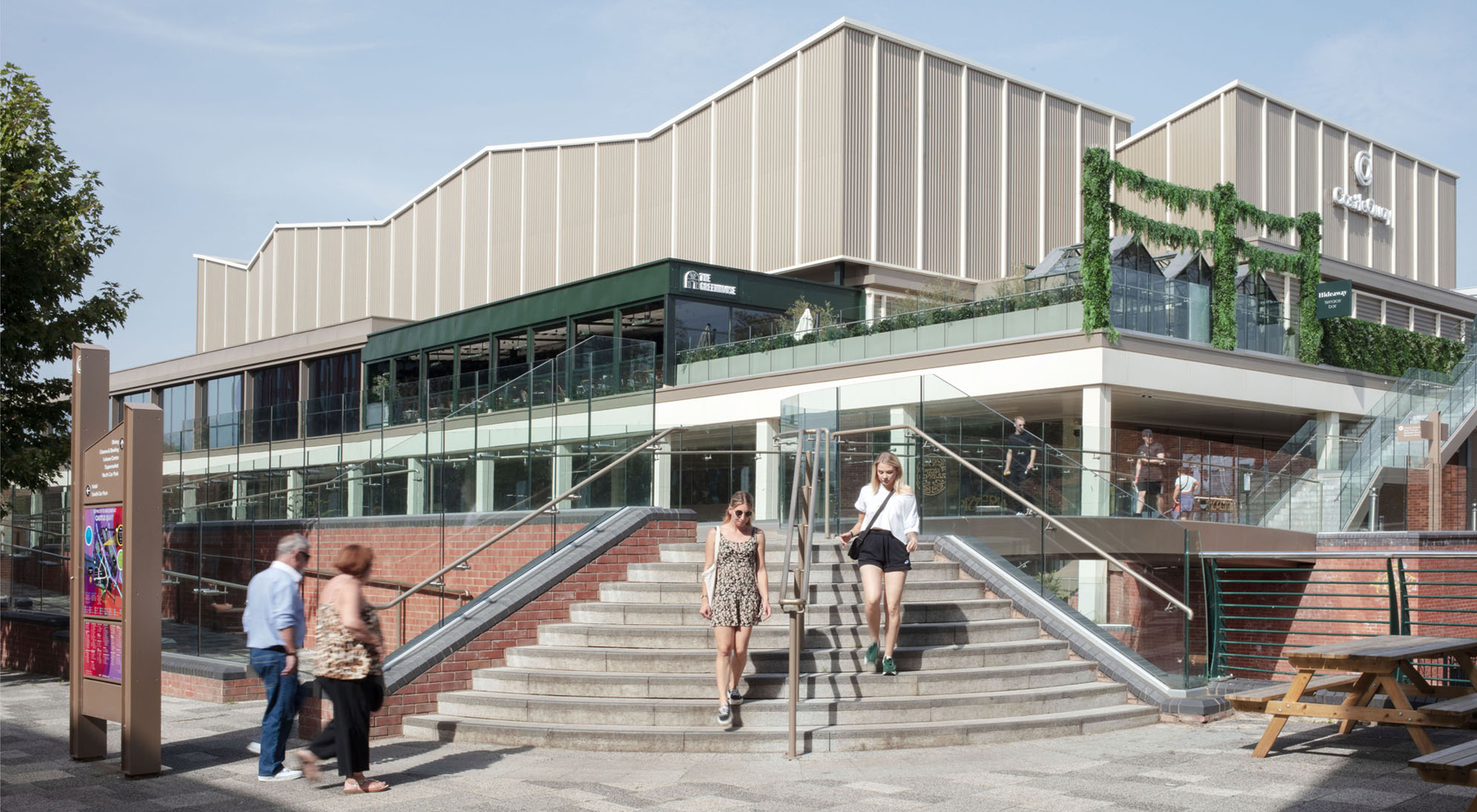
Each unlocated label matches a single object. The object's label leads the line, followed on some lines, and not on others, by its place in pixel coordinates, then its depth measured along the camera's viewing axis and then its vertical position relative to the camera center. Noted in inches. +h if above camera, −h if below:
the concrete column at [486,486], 550.9 -15.1
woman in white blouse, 399.2 -25.5
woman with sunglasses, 364.2 -39.0
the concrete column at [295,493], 756.0 -25.1
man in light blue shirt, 324.8 -47.3
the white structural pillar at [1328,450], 927.7 +4.4
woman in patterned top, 308.2 -50.6
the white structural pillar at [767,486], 559.2 -14.0
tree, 570.6 +75.2
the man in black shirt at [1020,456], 525.3 -0.7
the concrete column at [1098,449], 601.3 +3.5
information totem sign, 334.6 -32.4
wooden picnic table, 303.4 -57.8
